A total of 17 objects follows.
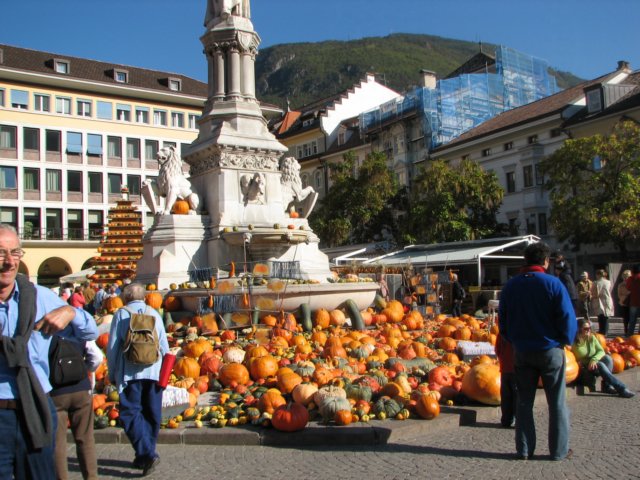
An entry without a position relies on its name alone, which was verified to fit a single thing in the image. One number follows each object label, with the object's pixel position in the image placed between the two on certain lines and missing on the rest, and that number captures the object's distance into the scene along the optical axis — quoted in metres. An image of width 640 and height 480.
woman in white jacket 15.77
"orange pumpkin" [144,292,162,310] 13.80
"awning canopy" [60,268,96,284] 31.38
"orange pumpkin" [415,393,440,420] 7.29
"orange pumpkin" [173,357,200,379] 9.27
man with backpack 5.93
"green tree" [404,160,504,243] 37.78
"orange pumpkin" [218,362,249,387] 8.91
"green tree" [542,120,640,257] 30.64
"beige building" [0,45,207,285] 52.75
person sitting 9.01
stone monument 16.58
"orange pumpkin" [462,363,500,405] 7.89
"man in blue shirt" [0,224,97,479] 3.58
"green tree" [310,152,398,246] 43.19
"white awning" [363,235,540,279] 26.75
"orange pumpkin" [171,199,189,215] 17.12
